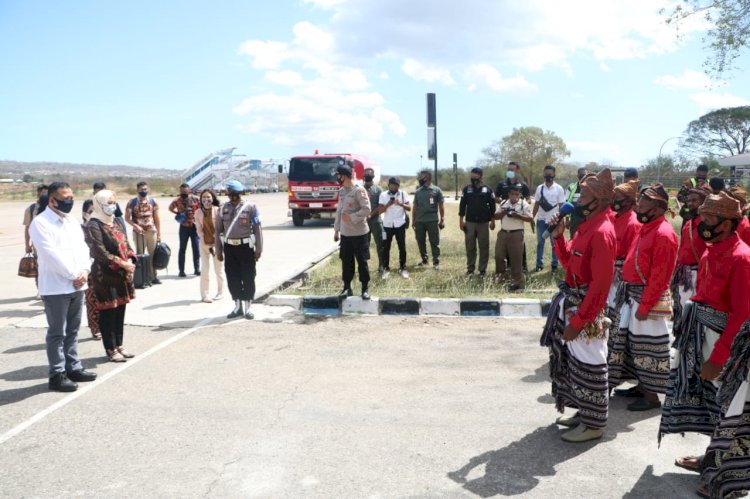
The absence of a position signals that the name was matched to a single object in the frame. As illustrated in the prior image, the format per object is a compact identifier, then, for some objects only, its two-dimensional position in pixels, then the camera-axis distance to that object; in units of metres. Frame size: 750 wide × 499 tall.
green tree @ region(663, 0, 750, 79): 17.45
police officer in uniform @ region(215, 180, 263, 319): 7.79
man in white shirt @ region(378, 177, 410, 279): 10.77
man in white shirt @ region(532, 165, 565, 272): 10.56
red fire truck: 21.52
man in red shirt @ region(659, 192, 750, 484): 3.31
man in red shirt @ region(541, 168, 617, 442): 3.94
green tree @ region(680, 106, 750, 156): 58.30
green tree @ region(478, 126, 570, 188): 59.31
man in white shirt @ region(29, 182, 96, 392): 5.27
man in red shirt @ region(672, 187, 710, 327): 5.83
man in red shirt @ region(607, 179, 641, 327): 4.98
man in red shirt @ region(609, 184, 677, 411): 4.49
